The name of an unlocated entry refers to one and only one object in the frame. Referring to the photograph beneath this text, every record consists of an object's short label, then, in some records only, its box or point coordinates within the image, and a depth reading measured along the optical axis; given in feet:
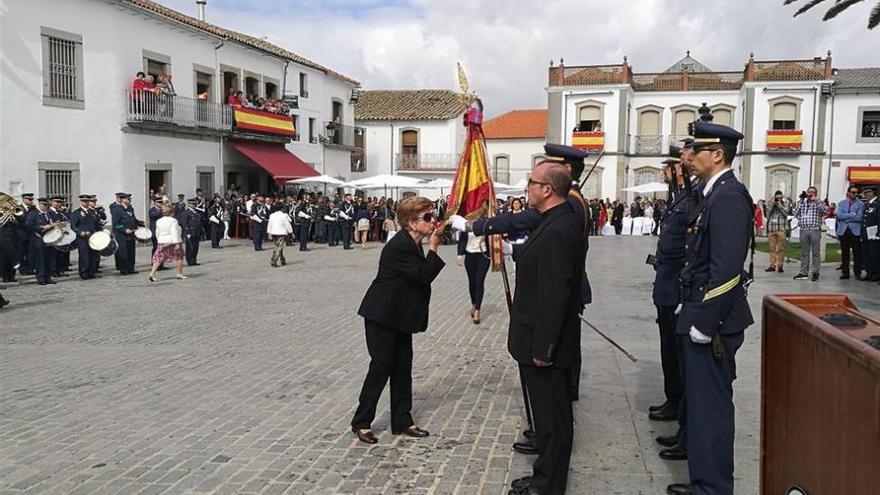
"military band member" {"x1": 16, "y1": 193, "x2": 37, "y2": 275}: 48.61
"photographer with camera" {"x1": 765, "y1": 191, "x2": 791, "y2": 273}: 51.01
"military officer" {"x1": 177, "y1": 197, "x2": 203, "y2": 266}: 58.03
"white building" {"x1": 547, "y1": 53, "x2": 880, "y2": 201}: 128.36
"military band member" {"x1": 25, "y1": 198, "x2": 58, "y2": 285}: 46.57
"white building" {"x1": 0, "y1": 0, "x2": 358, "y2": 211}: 64.69
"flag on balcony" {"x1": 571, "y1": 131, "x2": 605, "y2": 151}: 137.28
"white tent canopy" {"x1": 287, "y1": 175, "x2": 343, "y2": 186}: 97.96
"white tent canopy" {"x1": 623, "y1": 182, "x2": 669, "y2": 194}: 110.93
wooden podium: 7.50
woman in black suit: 16.76
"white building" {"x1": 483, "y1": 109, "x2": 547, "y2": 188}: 173.78
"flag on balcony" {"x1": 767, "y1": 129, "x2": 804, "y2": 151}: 127.85
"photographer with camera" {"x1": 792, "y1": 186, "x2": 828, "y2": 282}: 46.29
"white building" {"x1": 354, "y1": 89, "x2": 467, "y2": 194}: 157.89
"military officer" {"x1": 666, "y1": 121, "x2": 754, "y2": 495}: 12.27
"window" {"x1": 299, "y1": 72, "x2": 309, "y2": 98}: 114.73
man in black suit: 13.00
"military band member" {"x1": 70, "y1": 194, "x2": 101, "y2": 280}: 49.24
